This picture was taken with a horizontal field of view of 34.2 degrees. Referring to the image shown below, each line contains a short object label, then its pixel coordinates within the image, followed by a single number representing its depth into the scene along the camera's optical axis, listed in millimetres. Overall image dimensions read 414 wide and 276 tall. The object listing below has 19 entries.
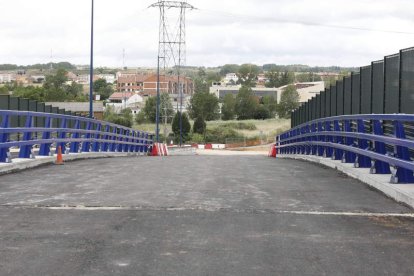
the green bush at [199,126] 123250
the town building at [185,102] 184175
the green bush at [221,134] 115750
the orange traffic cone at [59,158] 16109
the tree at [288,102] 178300
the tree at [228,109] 176250
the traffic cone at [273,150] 33934
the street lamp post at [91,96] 31547
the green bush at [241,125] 137500
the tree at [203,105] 160625
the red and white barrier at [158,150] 38562
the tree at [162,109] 126844
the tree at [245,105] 174875
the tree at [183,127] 110562
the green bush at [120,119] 118850
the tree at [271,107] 184600
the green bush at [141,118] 150500
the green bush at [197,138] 111856
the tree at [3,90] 140638
